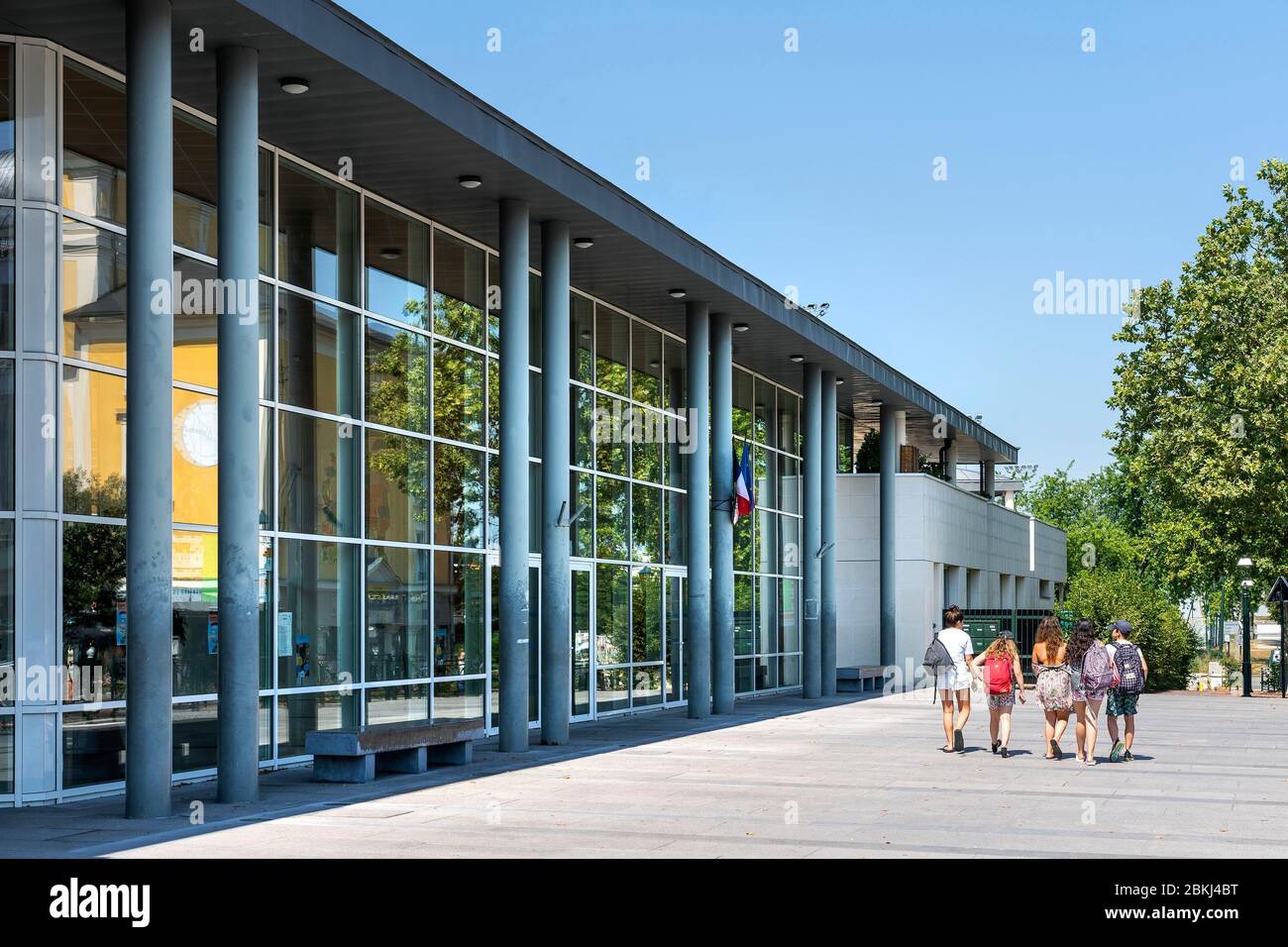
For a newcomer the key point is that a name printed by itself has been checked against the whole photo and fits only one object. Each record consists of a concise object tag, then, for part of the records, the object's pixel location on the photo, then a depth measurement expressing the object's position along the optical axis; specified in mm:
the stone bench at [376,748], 15469
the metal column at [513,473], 19094
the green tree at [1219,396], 43188
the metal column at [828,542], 31484
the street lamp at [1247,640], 36156
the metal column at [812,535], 30766
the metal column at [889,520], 35156
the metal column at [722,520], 25688
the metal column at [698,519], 24469
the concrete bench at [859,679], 33375
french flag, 25875
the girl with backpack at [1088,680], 18297
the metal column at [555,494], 20016
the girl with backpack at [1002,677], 19016
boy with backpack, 18531
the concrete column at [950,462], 45334
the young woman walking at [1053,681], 18609
